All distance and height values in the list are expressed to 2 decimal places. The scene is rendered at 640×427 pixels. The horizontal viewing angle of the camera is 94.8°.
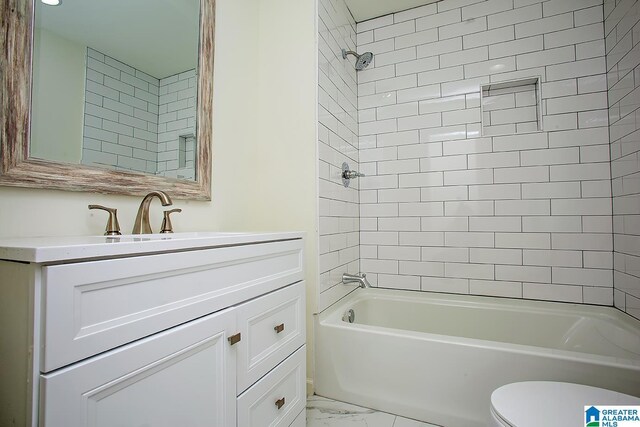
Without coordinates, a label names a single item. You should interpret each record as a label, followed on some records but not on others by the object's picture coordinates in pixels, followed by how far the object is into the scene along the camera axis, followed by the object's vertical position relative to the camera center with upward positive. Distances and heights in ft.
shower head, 6.70 +3.76
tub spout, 6.13 -1.21
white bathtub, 4.11 -2.09
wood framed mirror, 2.65 +0.83
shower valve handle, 6.60 +1.08
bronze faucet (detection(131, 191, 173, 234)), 3.52 +0.03
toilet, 2.84 -1.88
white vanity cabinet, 1.67 -0.84
